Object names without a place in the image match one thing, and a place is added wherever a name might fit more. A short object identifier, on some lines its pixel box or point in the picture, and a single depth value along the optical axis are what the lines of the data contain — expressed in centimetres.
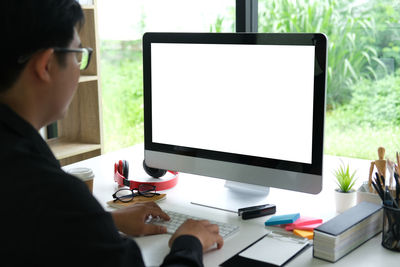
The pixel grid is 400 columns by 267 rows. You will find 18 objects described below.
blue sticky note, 135
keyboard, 133
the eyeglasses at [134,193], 158
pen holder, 121
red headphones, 168
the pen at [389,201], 123
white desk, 119
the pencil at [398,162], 132
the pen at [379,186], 127
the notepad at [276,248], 118
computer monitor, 137
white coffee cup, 155
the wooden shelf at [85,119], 279
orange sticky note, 130
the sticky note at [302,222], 134
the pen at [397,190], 125
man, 86
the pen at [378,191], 127
